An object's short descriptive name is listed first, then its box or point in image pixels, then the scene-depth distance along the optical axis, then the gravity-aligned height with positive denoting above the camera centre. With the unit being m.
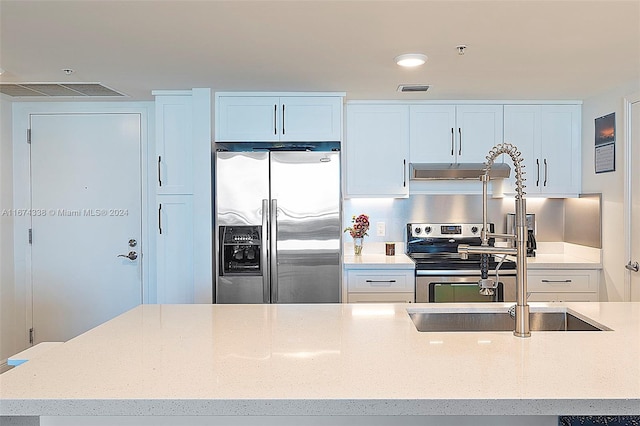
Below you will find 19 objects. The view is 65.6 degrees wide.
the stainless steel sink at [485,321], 2.01 -0.45
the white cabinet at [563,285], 3.79 -0.57
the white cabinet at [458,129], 4.02 +0.66
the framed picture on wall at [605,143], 3.58 +0.49
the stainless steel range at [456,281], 3.68 -0.52
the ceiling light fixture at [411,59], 2.73 +0.85
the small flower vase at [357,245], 4.16 -0.29
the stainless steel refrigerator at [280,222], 3.56 -0.07
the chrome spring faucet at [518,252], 1.64 -0.15
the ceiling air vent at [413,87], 3.47 +0.88
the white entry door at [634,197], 3.32 +0.08
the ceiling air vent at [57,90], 3.45 +0.90
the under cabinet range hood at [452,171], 3.97 +0.31
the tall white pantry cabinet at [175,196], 3.71 +0.12
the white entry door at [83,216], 4.16 -0.02
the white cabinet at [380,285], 3.73 -0.56
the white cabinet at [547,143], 4.03 +0.55
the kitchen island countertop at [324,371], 1.17 -0.43
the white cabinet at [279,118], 3.70 +0.70
